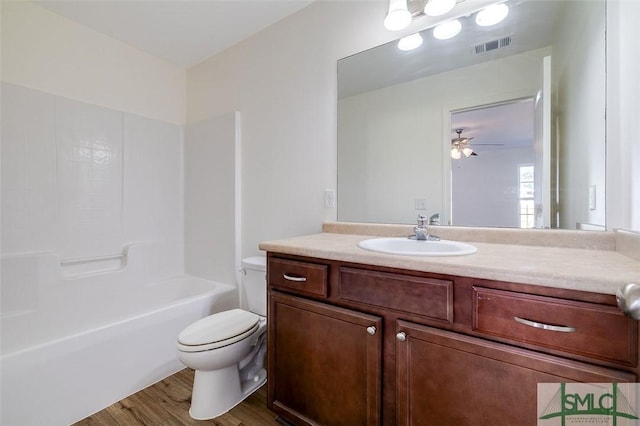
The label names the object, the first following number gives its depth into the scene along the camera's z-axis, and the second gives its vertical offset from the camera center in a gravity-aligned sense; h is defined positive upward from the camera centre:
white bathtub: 1.25 -0.73
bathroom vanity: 0.66 -0.37
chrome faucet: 1.26 -0.10
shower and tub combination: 1.39 -0.26
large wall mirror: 1.12 +0.43
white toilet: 1.33 -0.76
